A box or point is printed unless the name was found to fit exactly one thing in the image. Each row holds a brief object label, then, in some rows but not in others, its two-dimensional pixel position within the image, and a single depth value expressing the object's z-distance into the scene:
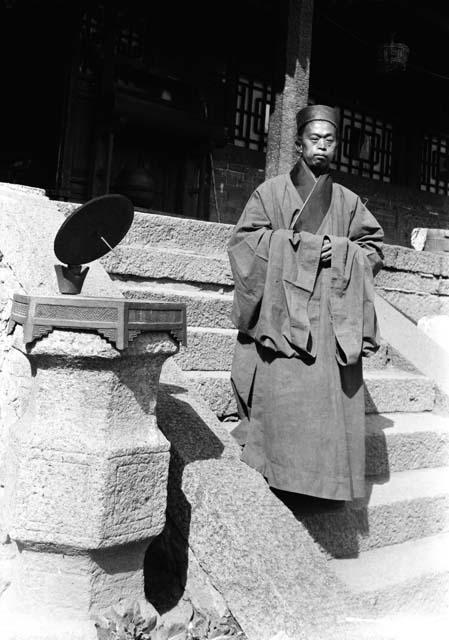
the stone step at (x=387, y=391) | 3.82
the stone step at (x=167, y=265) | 4.28
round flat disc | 2.68
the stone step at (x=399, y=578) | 3.10
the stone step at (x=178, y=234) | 4.67
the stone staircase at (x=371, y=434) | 3.31
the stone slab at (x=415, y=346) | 5.16
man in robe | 3.14
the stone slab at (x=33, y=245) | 3.15
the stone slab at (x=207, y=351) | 3.96
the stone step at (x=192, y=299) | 4.20
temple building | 7.73
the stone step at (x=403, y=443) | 3.99
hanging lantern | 8.12
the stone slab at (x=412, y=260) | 6.47
